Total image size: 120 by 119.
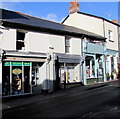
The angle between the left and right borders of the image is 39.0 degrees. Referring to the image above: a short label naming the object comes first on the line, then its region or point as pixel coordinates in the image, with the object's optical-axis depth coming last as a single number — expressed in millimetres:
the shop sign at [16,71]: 12149
